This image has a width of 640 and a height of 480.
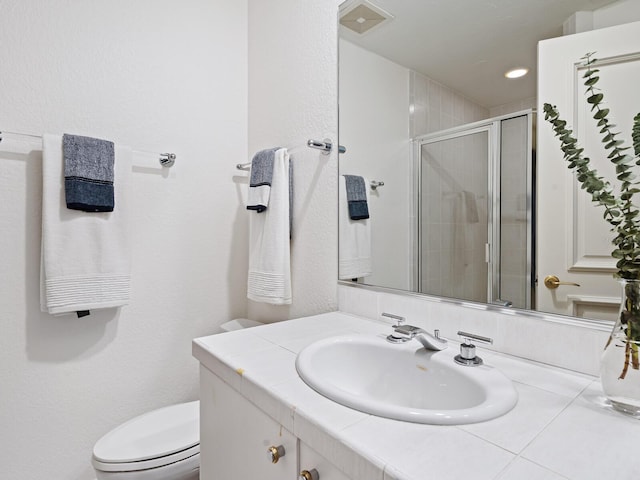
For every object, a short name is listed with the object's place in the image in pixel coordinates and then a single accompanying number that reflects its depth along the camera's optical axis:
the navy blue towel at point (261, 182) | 1.48
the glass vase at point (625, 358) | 0.57
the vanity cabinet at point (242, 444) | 0.62
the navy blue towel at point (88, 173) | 1.26
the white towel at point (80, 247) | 1.25
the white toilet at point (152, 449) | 1.09
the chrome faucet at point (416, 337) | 0.83
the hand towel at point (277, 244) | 1.46
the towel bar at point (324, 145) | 1.34
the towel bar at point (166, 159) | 1.54
